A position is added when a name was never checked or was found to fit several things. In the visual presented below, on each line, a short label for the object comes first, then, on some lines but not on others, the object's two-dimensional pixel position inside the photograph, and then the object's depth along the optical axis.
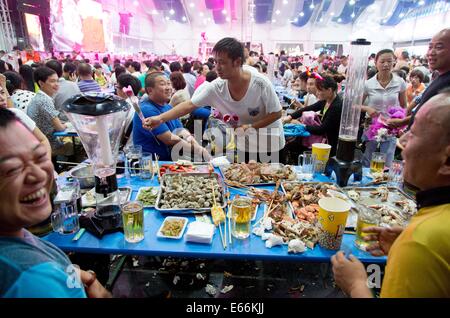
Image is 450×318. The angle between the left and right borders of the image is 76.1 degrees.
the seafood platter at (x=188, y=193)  1.73
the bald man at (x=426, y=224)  0.80
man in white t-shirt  2.53
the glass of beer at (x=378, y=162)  2.22
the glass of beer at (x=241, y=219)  1.48
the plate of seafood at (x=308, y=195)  1.68
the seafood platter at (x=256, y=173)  2.09
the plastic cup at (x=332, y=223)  1.36
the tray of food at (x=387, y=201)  1.60
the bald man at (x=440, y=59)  2.52
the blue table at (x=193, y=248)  1.38
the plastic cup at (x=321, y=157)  2.26
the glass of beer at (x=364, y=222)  1.40
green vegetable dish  1.83
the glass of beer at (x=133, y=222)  1.45
